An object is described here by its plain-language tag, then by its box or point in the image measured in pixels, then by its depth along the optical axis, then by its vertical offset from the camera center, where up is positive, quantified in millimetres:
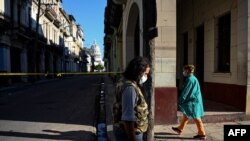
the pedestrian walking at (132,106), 2033 -382
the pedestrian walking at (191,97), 3972 -573
